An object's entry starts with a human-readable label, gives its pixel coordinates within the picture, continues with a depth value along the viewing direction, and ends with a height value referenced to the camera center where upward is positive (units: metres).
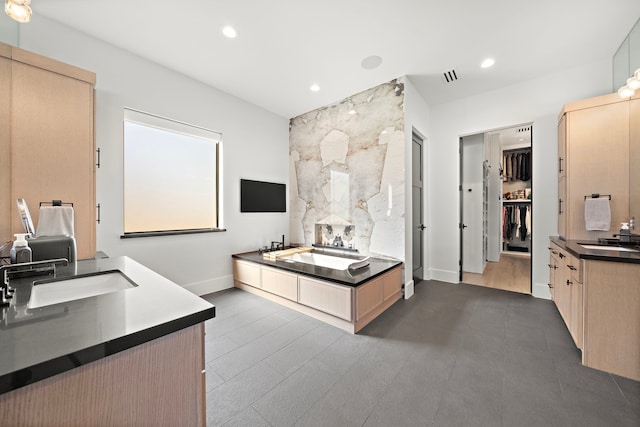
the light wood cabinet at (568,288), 1.96 -0.71
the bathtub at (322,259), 3.45 -0.70
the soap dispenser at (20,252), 1.32 -0.22
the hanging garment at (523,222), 6.81 -0.25
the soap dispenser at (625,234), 2.29 -0.20
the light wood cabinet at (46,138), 1.77 +0.59
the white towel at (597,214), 2.53 -0.01
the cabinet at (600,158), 2.49 +0.61
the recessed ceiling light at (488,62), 2.95 +1.88
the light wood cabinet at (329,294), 2.44 -0.94
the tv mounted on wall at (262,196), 4.00 +0.30
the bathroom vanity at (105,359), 0.60 -0.43
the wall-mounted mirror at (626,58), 2.37 +1.65
